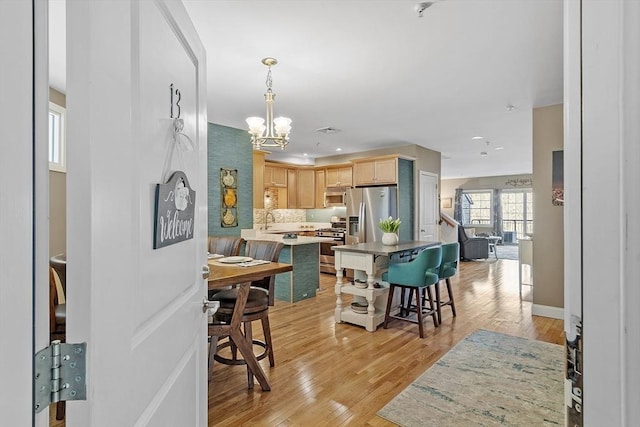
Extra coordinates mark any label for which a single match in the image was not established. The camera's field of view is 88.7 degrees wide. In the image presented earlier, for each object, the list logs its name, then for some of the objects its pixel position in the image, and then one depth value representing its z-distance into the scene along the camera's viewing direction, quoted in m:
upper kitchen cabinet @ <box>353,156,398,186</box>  5.93
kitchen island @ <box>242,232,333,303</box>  4.59
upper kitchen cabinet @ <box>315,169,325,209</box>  7.38
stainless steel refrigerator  5.92
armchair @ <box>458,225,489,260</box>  8.39
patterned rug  2.02
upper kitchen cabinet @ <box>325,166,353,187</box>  6.97
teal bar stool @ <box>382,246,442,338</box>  3.24
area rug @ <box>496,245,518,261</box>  9.31
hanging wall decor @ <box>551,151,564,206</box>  3.81
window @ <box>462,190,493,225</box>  12.13
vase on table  3.92
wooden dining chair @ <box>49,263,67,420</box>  1.63
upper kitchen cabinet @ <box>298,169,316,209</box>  7.49
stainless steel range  6.67
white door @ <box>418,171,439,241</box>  6.42
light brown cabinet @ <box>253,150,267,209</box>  5.59
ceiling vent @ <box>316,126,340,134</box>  5.04
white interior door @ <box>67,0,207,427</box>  0.58
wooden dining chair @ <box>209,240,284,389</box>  2.27
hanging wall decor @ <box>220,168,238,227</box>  4.82
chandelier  3.02
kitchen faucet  7.07
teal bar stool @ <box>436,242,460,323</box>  3.63
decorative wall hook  1.01
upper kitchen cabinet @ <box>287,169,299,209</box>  7.36
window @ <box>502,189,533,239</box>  11.44
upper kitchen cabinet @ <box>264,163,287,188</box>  6.86
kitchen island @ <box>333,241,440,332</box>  3.49
